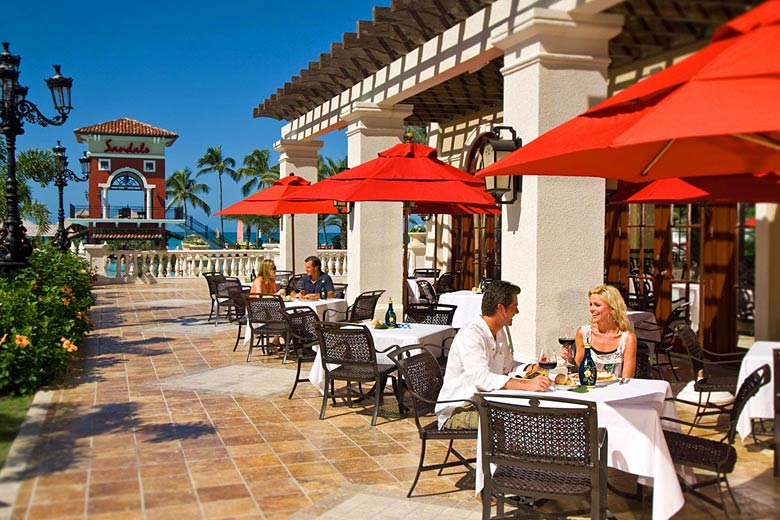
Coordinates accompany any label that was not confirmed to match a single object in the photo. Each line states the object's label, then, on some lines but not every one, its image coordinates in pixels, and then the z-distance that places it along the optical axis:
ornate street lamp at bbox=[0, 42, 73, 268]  9.11
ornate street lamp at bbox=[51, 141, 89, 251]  20.00
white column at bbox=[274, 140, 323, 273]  17.38
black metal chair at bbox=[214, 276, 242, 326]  12.31
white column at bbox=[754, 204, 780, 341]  8.88
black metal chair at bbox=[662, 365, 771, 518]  4.14
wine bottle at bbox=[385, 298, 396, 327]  7.30
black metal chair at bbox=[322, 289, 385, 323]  9.62
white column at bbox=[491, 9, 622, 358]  6.80
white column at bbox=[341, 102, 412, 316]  12.14
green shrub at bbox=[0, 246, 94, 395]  7.22
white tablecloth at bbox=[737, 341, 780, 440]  5.61
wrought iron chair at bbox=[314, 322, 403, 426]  6.39
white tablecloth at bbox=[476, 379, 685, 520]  3.88
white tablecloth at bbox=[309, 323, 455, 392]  6.88
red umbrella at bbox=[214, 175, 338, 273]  12.24
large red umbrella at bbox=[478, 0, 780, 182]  2.44
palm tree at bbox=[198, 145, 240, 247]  76.19
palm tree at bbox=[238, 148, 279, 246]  66.19
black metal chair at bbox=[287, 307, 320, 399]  8.56
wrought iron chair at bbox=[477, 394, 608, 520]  3.61
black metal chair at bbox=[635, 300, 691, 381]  8.06
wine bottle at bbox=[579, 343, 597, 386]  4.39
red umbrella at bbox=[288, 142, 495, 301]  7.45
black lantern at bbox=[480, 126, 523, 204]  7.04
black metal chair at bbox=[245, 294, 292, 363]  9.08
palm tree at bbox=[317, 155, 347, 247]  53.48
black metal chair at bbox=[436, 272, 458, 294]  14.89
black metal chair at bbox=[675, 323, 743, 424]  6.04
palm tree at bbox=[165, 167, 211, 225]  75.88
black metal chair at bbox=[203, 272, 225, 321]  13.70
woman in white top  5.21
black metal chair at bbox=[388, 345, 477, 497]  4.62
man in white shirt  4.69
